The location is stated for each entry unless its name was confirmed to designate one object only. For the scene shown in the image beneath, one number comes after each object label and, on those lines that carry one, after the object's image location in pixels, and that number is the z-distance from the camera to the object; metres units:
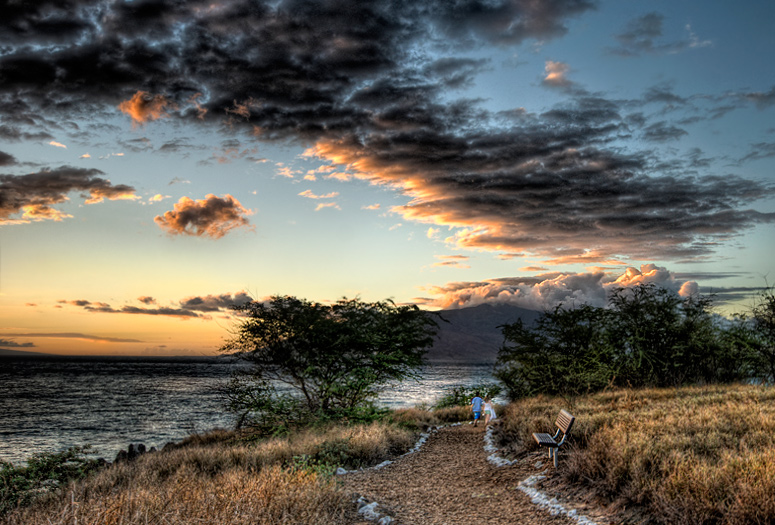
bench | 8.80
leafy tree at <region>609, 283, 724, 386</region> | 22.70
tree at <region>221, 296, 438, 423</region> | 18.20
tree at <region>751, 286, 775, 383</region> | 24.17
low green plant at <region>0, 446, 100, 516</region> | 10.55
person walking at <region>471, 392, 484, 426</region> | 18.84
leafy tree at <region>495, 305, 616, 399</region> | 19.72
